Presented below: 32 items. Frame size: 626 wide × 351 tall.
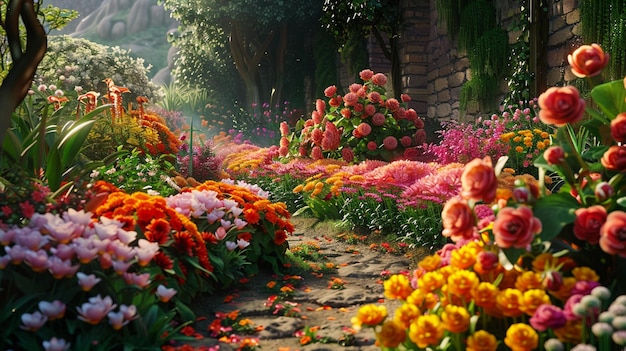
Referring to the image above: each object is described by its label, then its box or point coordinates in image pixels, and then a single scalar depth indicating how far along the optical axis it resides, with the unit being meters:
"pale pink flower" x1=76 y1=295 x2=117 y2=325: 2.30
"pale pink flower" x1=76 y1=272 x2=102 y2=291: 2.38
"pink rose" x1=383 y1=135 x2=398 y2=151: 7.05
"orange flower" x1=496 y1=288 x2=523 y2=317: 2.06
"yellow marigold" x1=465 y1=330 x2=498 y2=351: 2.01
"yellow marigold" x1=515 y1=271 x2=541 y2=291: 2.12
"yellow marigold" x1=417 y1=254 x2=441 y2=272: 2.45
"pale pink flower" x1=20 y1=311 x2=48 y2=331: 2.26
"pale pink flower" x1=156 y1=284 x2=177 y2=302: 2.61
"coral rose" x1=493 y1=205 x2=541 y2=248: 1.94
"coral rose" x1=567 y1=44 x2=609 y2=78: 2.28
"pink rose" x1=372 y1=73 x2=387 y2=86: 7.52
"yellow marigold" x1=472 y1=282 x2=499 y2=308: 2.13
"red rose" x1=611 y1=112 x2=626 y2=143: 2.26
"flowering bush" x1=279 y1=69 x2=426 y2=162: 7.18
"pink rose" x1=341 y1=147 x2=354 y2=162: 7.08
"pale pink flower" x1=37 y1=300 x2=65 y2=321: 2.30
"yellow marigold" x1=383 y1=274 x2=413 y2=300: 2.35
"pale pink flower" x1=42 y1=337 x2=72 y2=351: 2.22
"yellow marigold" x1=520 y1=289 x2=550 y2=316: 2.02
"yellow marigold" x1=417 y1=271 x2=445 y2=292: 2.28
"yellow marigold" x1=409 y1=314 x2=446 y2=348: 2.04
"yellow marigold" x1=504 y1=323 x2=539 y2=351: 1.93
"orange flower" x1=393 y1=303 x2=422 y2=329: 2.17
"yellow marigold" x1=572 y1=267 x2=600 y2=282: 2.13
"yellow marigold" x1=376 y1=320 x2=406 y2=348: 2.12
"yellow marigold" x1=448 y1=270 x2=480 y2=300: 2.15
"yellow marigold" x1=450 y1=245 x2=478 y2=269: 2.30
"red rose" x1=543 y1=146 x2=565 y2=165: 2.16
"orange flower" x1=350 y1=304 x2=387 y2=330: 2.13
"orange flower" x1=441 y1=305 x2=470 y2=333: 2.05
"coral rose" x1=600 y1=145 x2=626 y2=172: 2.25
